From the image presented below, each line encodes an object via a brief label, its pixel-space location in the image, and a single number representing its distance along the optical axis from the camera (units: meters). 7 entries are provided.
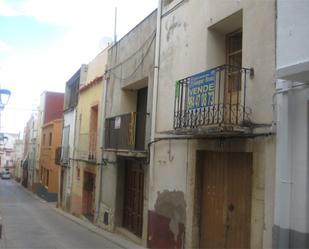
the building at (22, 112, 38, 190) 31.11
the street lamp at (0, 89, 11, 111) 8.44
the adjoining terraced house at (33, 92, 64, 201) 23.19
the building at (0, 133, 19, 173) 60.87
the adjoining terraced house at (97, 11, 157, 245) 8.41
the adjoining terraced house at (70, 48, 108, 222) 11.69
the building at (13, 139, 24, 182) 46.14
